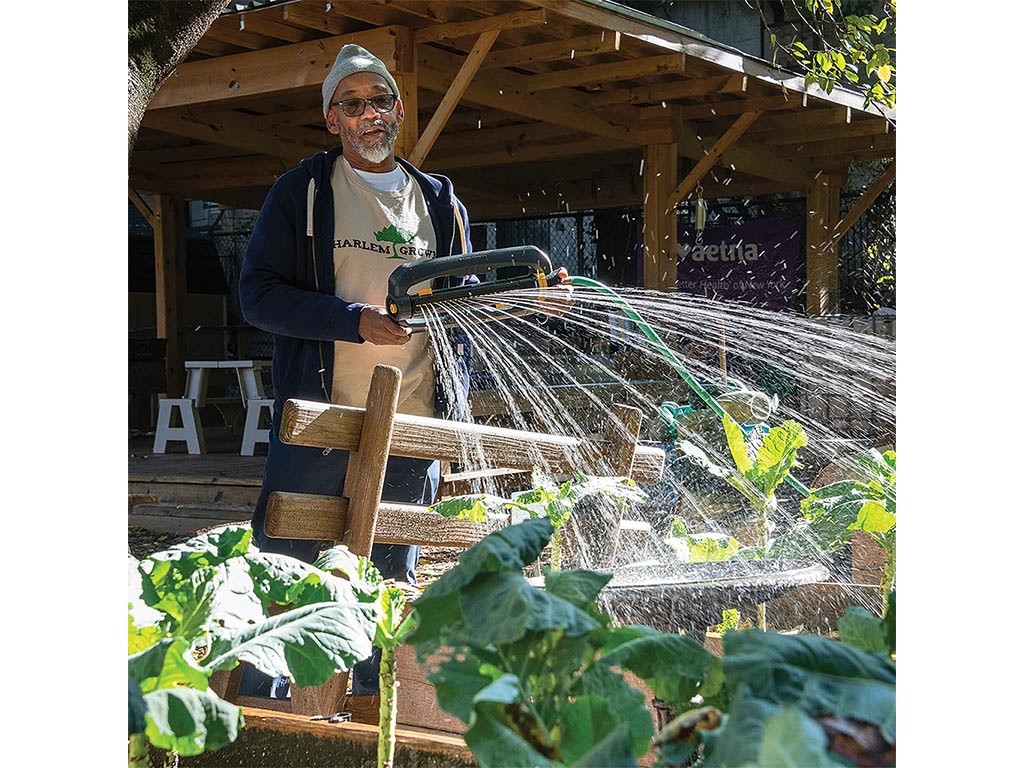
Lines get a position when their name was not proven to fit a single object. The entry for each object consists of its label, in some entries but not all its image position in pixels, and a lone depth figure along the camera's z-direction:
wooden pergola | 6.05
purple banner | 10.76
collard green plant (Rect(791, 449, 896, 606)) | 2.23
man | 2.91
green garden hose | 3.01
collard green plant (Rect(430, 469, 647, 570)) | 2.69
